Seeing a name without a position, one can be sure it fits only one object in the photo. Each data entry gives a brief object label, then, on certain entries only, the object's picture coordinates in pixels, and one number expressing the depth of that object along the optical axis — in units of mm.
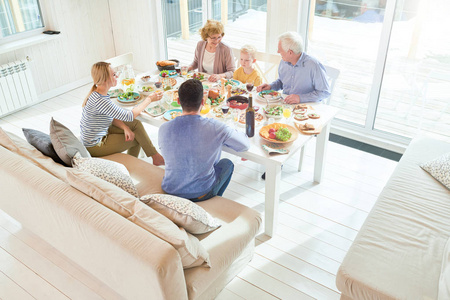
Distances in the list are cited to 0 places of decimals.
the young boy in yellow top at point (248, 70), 3531
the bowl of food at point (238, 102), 3146
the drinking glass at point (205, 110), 3078
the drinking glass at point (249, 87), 3211
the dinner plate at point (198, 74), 3754
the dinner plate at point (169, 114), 3070
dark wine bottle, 2773
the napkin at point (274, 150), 2668
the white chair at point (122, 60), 3873
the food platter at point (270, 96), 3277
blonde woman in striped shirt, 2998
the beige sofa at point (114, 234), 1837
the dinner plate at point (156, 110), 3139
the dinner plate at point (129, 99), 3314
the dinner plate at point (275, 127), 2742
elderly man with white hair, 3281
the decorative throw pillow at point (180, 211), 2158
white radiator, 4539
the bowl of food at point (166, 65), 3871
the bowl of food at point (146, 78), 3684
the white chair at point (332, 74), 3557
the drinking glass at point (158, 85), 3532
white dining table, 2670
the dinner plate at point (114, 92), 3452
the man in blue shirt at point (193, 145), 2438
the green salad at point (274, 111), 3035
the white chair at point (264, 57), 3748
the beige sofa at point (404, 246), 2023
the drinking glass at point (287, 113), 3042
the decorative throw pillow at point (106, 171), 2428
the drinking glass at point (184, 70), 3841
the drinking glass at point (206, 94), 3203
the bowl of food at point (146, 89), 3441
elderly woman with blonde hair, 3723
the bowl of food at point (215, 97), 3242
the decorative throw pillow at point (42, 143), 2619
